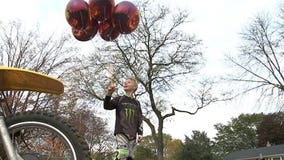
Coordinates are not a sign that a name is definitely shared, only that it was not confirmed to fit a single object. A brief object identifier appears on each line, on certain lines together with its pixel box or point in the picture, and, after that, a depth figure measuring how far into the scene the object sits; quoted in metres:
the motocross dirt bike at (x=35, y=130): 2.85
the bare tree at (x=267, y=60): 27.05
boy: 5.16
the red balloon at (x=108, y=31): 6.63
